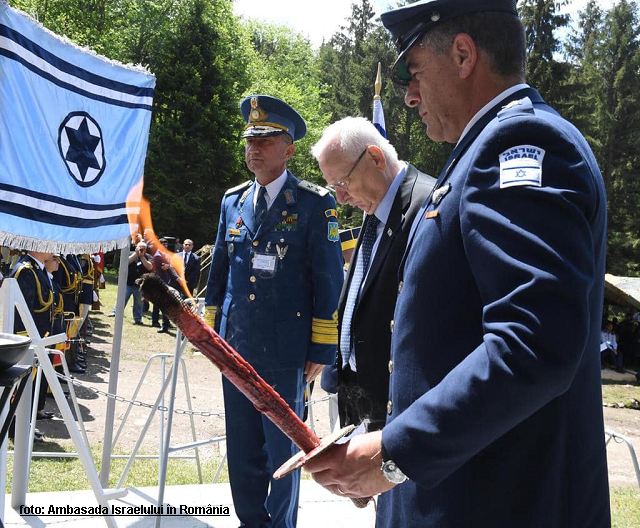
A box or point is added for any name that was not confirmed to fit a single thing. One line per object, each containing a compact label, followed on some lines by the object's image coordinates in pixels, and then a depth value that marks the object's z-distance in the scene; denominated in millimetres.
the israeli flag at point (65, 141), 3555
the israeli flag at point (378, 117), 5484
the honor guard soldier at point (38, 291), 7613
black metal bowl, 2775
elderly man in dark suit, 2824
